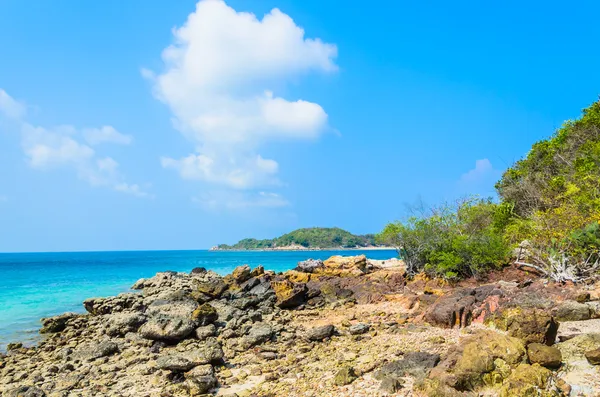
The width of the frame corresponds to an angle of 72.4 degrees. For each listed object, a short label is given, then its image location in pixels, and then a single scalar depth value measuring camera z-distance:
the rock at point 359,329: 13.87
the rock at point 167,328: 14.52
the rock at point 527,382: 6.79
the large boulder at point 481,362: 7.48
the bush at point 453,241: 21.89
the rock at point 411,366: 8.76
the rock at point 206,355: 10.92
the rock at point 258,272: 29.21
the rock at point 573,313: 11.47
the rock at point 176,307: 17.08
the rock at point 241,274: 26.63
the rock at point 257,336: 13.64
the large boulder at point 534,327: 8.73
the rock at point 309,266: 33.09
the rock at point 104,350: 13.75
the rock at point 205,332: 15.03
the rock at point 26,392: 10.31
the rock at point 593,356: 7.73
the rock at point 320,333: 13.55
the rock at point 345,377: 8.88
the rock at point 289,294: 20.69
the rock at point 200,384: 9.49
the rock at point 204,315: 16.28
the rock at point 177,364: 10.47
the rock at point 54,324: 18.98
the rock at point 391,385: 8.03
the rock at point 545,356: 7.76
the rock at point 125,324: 16.39
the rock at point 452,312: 12.95
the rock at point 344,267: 31.38
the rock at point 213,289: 23.23
